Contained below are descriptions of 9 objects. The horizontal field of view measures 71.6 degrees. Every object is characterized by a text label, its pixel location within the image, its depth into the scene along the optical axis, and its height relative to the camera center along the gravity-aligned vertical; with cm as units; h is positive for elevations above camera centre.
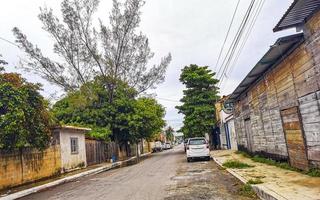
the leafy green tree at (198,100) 2594 +357
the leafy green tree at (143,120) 2371 +175
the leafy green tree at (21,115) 964 +142
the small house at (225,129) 2169 +4
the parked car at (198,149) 1614 -130
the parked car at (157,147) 4483 -250
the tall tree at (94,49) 2211 +929
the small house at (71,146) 1454 -22
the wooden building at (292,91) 639 +124
